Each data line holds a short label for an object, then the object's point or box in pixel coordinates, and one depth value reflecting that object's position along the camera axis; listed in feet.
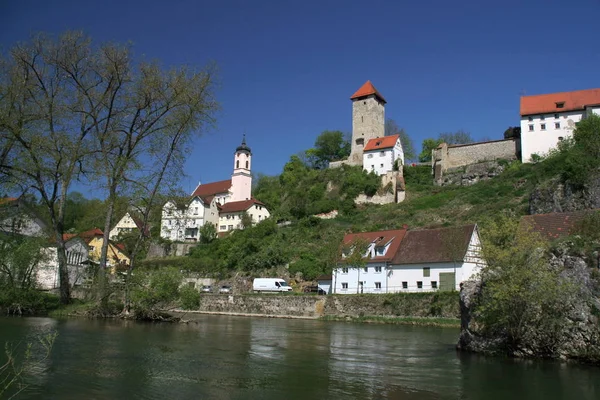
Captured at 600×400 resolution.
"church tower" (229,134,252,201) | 326.53
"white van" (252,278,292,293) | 177.27
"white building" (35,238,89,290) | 168.92
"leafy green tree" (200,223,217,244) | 274.77
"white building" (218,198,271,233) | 298.15
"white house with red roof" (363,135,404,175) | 279.69
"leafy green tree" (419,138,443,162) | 344.69
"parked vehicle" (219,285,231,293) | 193.98
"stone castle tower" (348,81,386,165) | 304.50
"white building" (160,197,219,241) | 291.99
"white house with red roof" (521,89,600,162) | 226.99
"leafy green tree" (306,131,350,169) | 361.92
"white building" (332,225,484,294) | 143.54
